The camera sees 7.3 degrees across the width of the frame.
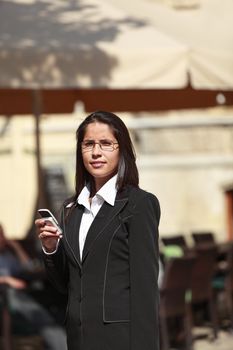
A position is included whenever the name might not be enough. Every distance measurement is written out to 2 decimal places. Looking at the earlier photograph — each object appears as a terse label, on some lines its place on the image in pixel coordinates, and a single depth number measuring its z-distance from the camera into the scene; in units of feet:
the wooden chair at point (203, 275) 52.48
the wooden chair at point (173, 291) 47.35
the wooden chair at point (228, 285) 58.95
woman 20.37
